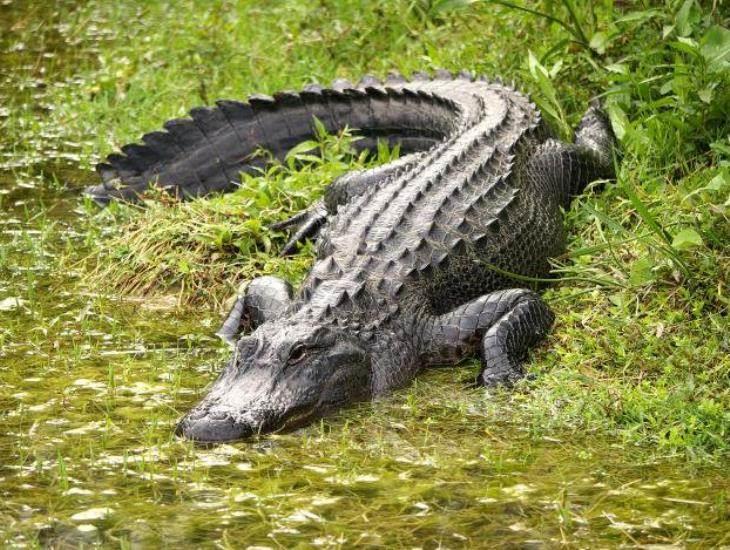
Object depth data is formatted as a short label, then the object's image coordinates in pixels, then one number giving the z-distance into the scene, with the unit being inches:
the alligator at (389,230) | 418.6
